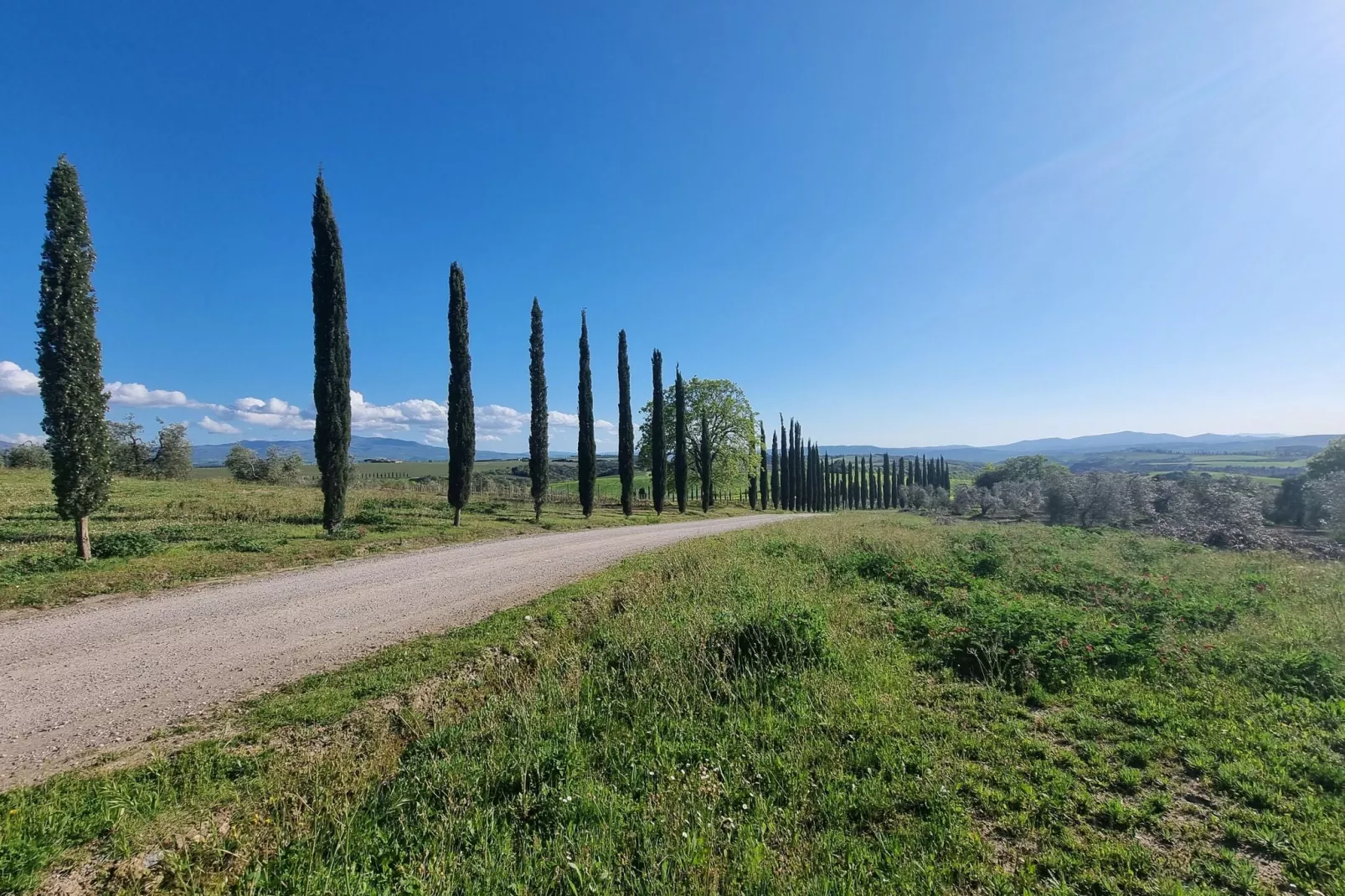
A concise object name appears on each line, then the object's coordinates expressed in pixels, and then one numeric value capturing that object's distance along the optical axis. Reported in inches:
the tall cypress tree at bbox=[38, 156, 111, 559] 497.4
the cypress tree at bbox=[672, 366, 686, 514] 1593.3
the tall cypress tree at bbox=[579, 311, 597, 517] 1244.5
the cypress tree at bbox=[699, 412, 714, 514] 1723.9
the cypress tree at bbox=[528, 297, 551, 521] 1114.1
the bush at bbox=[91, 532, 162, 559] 467.2
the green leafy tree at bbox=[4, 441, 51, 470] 1444.4
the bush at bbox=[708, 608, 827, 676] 243.3
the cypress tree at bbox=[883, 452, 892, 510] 3289.9
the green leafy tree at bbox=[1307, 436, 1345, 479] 1273.4
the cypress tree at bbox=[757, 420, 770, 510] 2206.4
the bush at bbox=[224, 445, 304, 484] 1727.4
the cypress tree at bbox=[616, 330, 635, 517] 1402.6
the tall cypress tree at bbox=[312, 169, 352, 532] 748.6
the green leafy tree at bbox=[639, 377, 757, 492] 1886.1
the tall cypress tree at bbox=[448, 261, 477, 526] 960.3
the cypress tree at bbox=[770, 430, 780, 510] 2444.5
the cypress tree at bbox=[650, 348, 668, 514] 1461.5
